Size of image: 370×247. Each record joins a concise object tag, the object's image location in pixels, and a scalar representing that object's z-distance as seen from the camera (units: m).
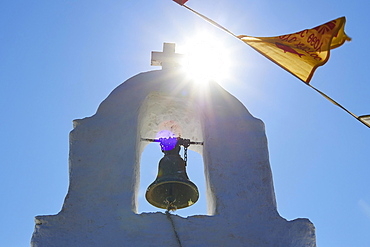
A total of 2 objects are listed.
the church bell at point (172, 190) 6.21
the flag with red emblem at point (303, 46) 5.46
